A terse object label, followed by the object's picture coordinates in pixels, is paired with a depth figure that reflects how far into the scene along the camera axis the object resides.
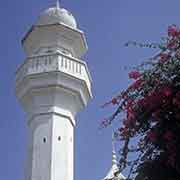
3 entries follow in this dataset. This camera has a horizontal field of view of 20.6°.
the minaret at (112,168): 17.04
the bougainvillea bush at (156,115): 4.00
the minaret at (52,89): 13.04
